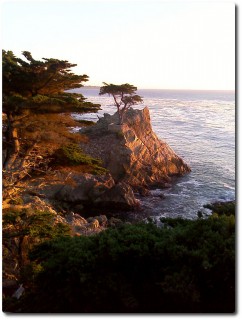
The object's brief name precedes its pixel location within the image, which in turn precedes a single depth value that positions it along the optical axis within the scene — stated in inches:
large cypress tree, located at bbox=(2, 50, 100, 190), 308.7
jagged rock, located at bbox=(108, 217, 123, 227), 699.4
